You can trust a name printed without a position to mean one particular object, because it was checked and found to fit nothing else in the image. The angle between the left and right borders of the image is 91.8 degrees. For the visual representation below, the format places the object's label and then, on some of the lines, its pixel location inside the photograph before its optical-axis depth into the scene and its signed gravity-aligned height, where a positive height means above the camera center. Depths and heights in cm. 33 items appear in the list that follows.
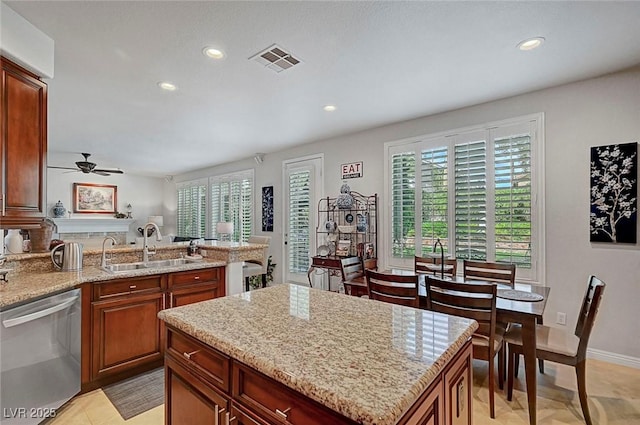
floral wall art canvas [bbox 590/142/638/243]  275 +20
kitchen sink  295 -51
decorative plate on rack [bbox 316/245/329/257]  477 -55
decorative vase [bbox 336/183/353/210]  458 +22
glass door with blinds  531 +1
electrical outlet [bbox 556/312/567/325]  311 -105
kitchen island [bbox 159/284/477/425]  85 -48
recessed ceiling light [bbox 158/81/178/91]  305 +130
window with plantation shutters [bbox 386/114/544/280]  328 +23
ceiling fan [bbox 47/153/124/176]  528 +83
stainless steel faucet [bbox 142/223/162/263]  298 -36
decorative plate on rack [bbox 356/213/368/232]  450 -12
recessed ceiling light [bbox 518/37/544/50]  231 +131
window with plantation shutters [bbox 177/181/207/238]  792 +15
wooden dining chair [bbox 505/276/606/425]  193 -90
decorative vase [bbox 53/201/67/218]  720 +11
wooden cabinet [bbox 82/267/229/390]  241 -89
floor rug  225 -140
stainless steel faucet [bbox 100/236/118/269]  285 -41
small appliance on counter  263 -36
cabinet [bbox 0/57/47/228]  204 +47
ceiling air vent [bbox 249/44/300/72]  247 +130
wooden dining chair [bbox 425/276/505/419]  207 -64
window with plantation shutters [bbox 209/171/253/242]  662 +29
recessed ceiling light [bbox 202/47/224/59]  244 +130
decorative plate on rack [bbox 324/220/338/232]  478 -18
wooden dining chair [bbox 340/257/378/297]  309 -66
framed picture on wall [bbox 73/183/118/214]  764 +42
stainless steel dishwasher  178 -91
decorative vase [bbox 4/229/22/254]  265 -24
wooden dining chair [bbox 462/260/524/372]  294 -57
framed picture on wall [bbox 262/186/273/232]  607 +11
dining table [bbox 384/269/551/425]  197 -69
